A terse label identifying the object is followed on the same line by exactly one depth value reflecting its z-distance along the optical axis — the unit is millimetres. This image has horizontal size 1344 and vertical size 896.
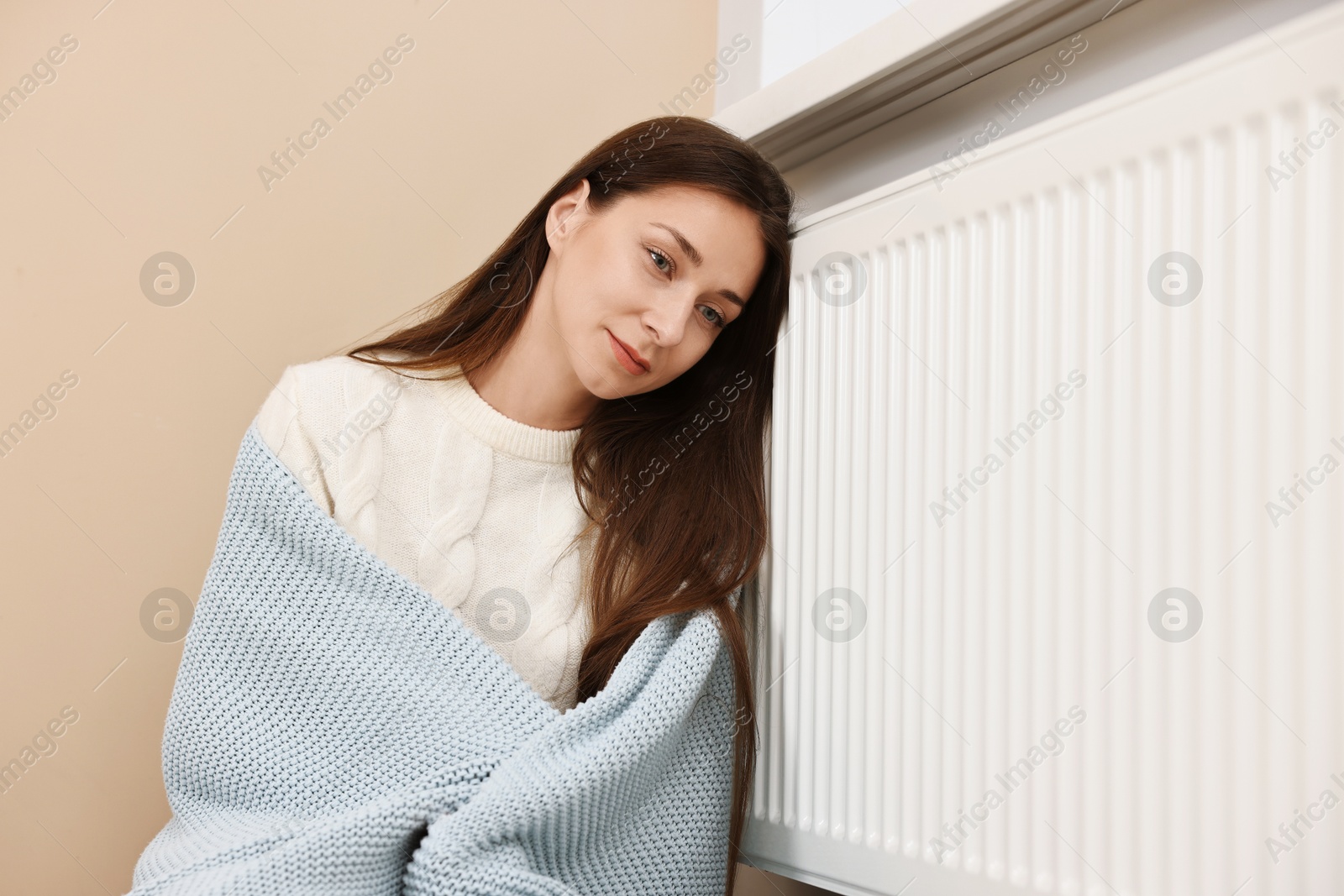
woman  1030
